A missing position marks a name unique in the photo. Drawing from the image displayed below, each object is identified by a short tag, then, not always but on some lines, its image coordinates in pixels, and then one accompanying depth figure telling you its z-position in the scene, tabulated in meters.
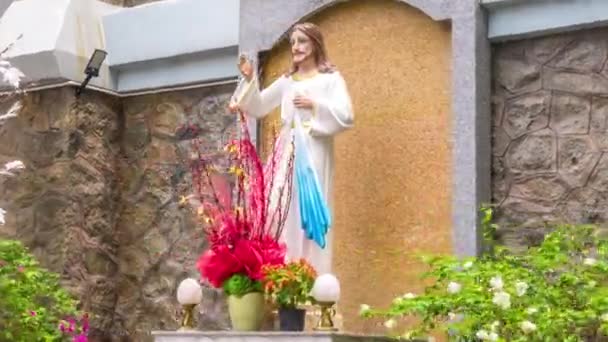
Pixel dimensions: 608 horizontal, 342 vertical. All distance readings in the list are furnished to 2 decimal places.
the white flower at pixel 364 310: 5.73
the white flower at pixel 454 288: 5.39
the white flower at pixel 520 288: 5.21
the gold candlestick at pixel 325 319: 5.56
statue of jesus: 6.25
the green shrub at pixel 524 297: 5.12
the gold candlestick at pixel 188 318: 6.09
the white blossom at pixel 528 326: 5.09
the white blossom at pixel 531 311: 5.13
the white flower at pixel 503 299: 5.16
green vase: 5.93
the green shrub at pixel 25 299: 7.02
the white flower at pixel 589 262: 5.38
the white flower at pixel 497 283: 5.23
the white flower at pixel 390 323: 5.64
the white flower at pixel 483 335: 5.18
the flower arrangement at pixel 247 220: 5.98
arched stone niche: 6.52
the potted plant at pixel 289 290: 5.78
